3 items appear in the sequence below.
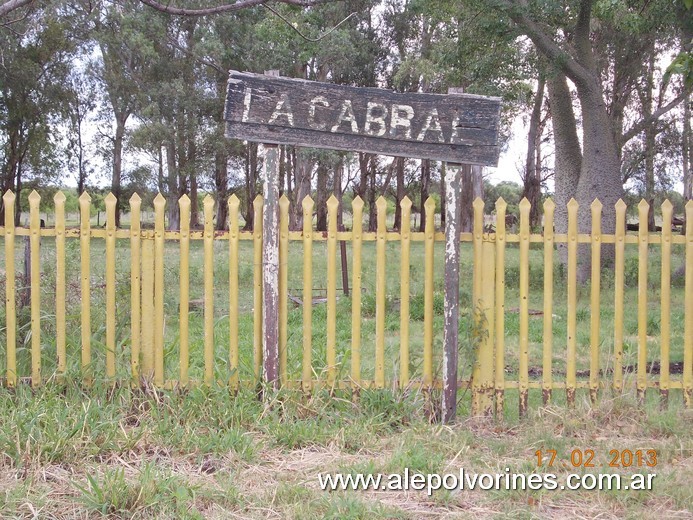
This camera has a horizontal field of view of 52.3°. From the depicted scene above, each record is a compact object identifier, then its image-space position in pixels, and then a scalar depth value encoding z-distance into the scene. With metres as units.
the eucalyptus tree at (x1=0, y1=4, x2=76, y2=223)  30.86
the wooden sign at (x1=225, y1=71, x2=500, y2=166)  5.40
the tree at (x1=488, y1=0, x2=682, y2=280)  13.65
